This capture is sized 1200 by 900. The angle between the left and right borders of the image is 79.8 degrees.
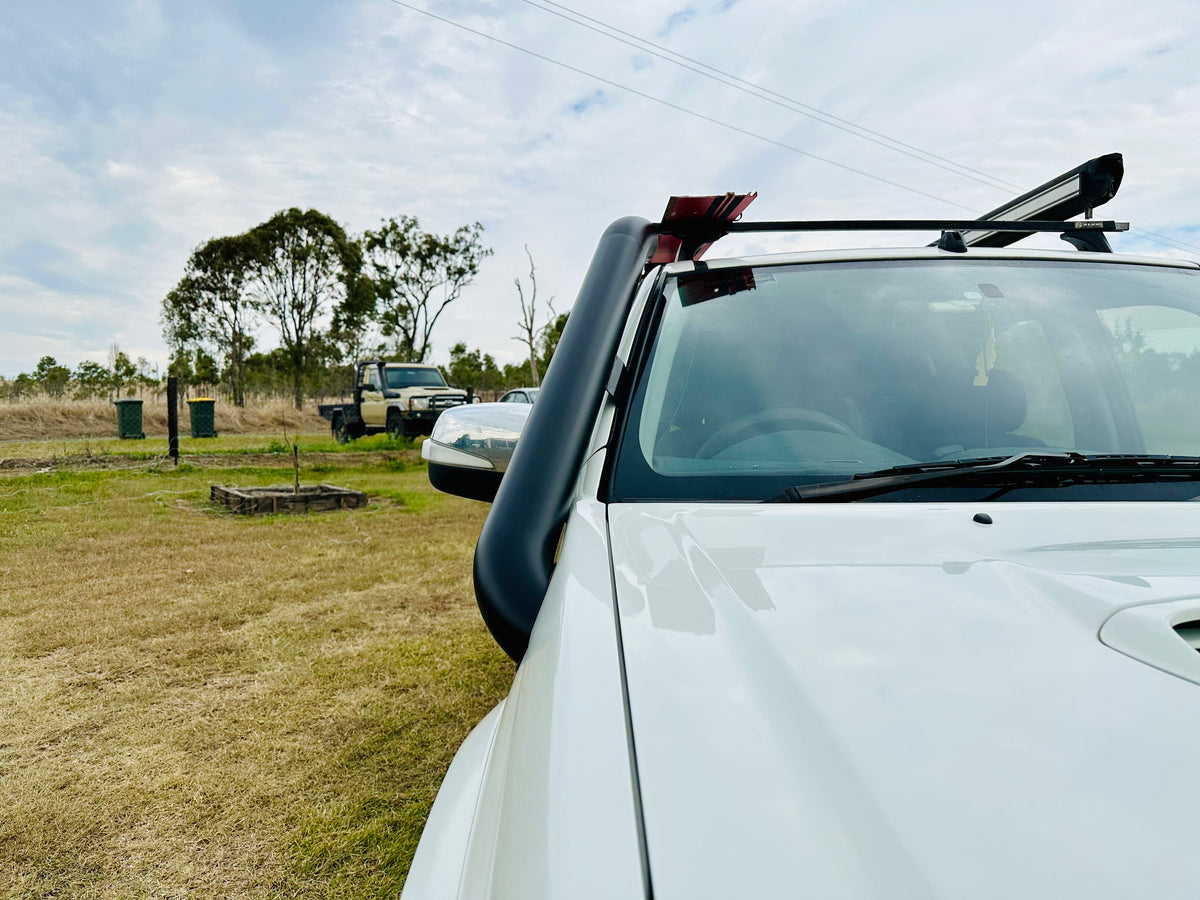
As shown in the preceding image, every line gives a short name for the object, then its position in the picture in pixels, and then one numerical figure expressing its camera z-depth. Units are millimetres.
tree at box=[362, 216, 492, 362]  34000
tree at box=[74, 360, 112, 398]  22641
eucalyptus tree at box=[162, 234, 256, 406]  31688
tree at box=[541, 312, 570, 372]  32562
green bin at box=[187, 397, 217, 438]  20234
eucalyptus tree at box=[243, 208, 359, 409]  31188
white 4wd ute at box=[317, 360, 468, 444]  16172
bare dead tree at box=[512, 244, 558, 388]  31219
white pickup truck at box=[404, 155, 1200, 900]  485
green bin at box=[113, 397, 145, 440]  17641
